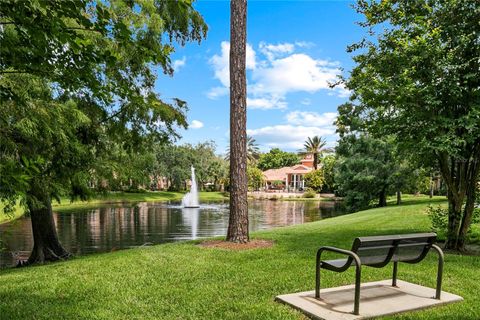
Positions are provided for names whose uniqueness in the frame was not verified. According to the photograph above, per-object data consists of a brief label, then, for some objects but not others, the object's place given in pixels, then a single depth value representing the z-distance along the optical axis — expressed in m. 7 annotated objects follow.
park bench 4.23
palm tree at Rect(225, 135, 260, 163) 84.19
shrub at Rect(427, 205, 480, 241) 8.61
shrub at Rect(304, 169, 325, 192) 55.41
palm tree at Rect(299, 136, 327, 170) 74.34
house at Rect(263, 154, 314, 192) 69.50
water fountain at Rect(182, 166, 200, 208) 38.93
